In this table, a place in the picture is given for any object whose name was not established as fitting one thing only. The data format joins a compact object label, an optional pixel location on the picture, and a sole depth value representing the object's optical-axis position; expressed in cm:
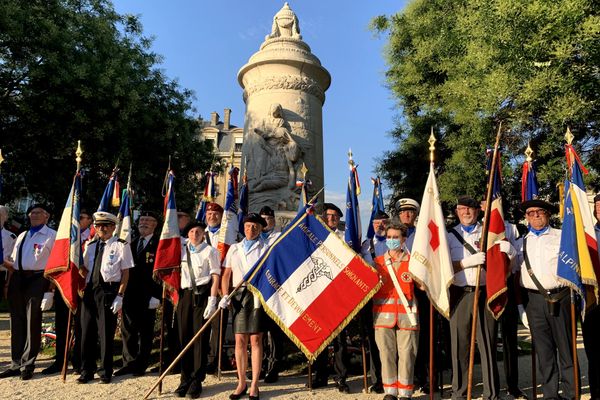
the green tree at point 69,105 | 1311
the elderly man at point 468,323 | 496
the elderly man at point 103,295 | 607
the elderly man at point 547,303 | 495
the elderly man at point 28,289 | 638
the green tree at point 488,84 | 967
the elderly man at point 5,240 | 684
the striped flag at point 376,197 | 918
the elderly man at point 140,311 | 655
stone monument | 1084
